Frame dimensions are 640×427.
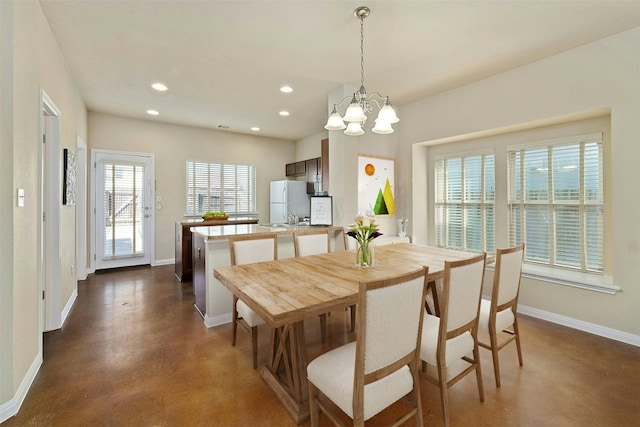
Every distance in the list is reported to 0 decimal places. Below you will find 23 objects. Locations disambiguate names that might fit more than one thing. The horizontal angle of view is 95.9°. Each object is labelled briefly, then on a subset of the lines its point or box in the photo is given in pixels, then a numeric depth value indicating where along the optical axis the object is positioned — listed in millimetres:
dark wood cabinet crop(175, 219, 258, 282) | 4379
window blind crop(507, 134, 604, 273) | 2982
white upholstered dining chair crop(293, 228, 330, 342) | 2854
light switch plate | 1830
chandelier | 2285
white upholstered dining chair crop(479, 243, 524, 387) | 1946
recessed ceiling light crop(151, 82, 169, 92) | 3699
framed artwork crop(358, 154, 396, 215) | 4117
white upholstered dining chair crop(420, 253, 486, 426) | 1564
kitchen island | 3012
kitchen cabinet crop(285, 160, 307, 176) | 6488
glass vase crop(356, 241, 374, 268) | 2191
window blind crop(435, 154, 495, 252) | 3836
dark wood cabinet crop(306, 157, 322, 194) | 6012
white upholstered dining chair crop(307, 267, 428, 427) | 1218
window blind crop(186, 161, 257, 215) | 5945
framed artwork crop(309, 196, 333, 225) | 3852
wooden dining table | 1421
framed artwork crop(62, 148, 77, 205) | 3002
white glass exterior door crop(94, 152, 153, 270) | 5062
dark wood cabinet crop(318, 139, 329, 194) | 4250
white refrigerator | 6152
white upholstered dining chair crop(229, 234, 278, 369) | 2209
